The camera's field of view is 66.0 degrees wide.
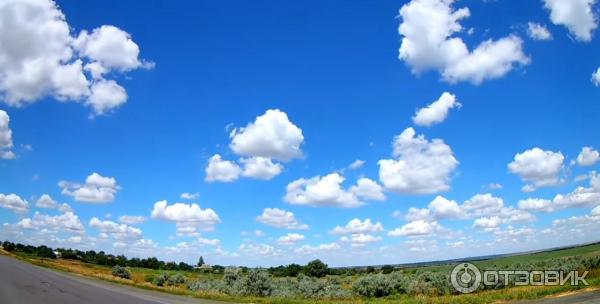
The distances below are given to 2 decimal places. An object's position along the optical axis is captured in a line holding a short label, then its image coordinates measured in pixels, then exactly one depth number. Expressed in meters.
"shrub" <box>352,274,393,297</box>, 42.81
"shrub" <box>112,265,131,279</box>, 78.12
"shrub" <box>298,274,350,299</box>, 40.84
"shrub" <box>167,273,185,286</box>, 63.50
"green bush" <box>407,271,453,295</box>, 36.88
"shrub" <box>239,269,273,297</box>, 39.66
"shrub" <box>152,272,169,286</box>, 62.60
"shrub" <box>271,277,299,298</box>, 39.99
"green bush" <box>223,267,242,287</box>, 49.01
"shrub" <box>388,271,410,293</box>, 42.31
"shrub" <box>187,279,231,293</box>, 43.48
